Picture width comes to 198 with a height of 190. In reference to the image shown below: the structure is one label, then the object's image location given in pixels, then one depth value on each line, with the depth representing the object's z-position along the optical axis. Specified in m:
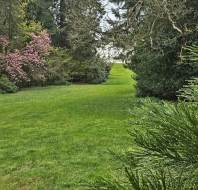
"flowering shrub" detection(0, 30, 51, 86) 14.68
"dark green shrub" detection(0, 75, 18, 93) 13.63
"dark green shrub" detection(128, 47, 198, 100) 7.60
